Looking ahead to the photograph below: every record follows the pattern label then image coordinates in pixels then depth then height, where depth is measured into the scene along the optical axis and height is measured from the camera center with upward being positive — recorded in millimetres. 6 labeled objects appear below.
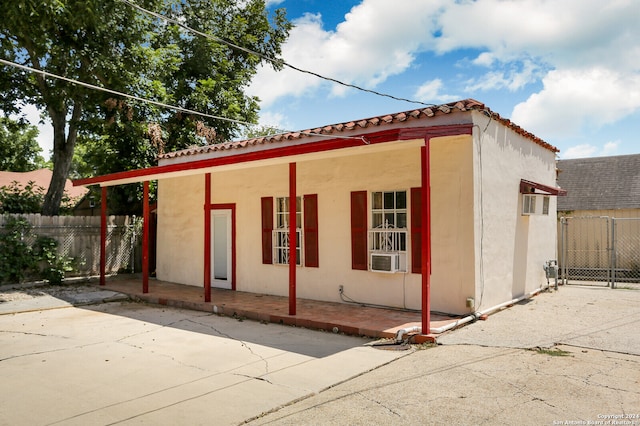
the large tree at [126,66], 12133 +5047
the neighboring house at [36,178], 29444 +3258
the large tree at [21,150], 28766 +5163
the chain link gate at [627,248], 13586 -767
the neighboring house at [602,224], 13680 -39
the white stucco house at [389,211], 7516 +254
